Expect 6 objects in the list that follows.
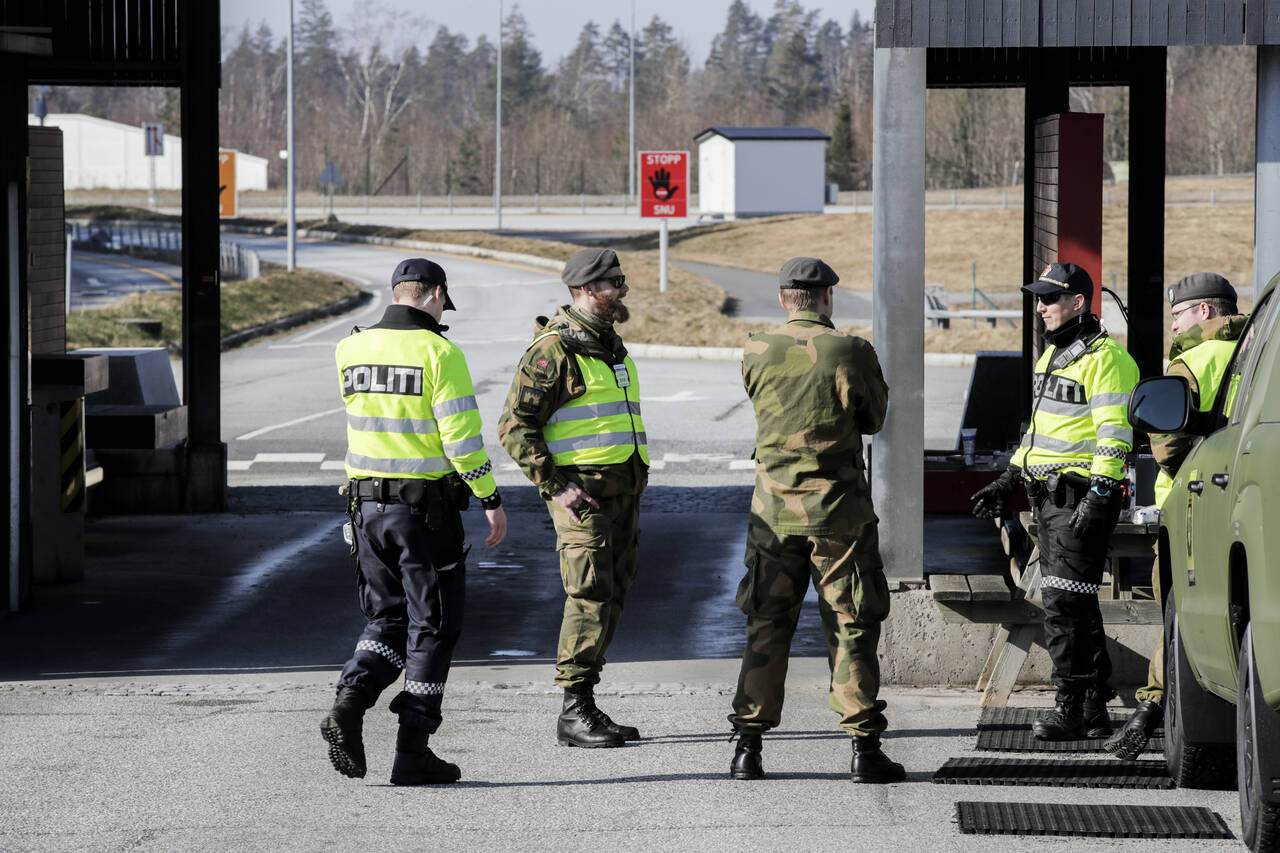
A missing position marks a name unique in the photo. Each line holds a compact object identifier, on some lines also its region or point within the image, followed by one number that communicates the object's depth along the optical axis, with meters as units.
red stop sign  69.12
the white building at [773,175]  123.94
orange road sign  64.12
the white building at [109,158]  184.50
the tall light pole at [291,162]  83.69
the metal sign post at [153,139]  91.23
